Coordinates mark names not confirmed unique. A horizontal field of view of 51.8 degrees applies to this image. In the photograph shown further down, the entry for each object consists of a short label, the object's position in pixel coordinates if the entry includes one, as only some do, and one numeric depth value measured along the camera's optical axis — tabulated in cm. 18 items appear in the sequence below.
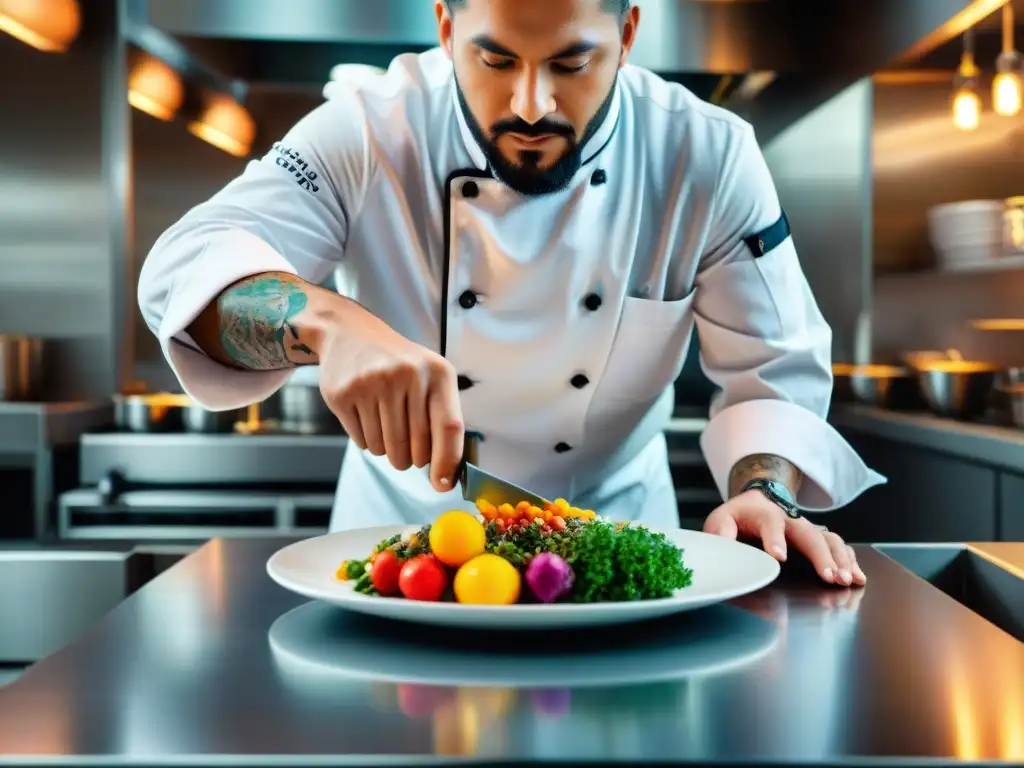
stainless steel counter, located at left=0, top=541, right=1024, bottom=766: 61
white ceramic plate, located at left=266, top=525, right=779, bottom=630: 79
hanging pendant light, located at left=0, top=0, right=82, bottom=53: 285
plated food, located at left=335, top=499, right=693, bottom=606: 86
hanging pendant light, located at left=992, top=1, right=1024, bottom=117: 283
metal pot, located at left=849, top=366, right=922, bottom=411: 332
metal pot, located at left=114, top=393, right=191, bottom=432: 304
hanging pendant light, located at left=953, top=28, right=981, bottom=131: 309
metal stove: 290
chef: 129
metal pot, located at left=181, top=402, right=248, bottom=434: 303
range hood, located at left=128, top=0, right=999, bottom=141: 298
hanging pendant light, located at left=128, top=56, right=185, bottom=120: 334
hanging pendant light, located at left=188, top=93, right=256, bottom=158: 352
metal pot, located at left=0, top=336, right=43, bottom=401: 310
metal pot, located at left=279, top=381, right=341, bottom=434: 324
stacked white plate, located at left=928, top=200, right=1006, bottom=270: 311
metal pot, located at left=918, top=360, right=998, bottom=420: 286
